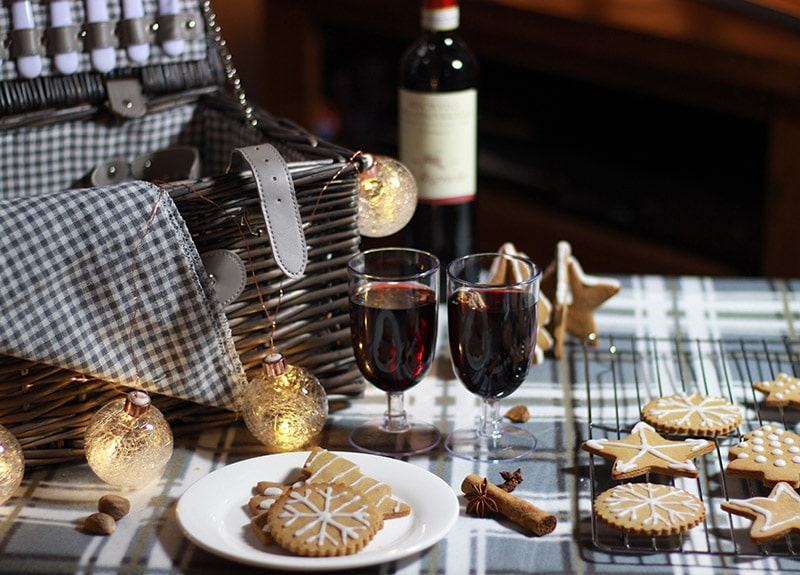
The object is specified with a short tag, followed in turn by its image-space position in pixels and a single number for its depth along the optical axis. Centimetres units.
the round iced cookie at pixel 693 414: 99
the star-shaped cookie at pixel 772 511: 82
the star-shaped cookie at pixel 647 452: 91
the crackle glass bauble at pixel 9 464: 89
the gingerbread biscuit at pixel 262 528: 82
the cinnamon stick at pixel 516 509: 85
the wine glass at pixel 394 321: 97
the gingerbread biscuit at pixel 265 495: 86
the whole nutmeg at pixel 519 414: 106
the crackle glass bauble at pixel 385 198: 111
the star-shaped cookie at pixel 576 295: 121
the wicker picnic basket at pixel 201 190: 97
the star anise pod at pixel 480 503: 88
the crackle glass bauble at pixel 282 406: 97
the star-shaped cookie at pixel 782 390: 104
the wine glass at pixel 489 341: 95
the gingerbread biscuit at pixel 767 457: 90
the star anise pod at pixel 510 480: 92
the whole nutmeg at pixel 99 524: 85
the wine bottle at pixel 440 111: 124
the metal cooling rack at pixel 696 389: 84
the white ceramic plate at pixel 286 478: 79
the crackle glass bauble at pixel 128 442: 90
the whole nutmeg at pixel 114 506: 88
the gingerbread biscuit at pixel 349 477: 86
